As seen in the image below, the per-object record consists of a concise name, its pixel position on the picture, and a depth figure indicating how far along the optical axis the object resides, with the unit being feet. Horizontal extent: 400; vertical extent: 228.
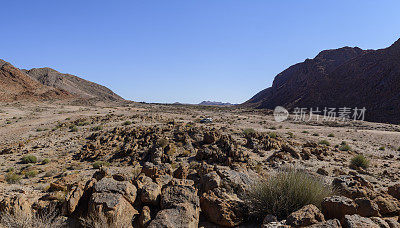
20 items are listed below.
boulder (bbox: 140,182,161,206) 13.53
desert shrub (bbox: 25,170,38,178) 28.12
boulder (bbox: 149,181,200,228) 11.02
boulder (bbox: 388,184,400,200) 15.13
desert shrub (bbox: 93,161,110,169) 32.30
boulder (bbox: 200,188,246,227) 12.69
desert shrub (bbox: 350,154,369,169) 33.04
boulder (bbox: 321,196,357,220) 11.22
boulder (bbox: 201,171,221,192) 15.74
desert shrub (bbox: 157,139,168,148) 38.72
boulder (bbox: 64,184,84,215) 13.03
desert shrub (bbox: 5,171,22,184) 25.35
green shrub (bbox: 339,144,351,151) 47.57
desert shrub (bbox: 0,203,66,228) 11.54
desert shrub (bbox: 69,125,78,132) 59.41
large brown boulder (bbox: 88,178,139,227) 11.81
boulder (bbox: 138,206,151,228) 11.94
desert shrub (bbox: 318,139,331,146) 53.26
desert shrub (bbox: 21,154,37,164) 35.22
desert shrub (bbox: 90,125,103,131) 60.72
